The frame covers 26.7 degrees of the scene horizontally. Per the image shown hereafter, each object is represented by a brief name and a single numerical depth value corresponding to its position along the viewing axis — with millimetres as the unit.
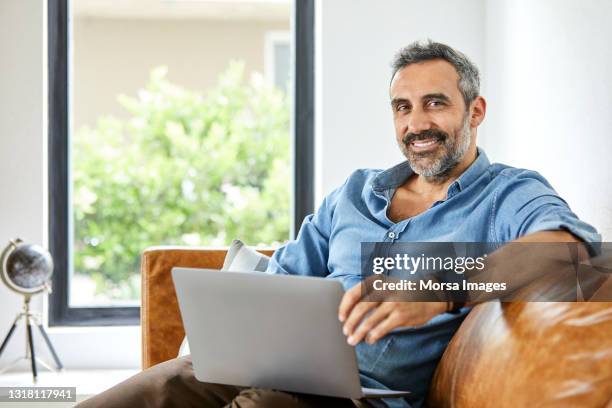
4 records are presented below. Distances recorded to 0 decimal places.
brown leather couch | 1736
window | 4224
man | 2146
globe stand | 2990
